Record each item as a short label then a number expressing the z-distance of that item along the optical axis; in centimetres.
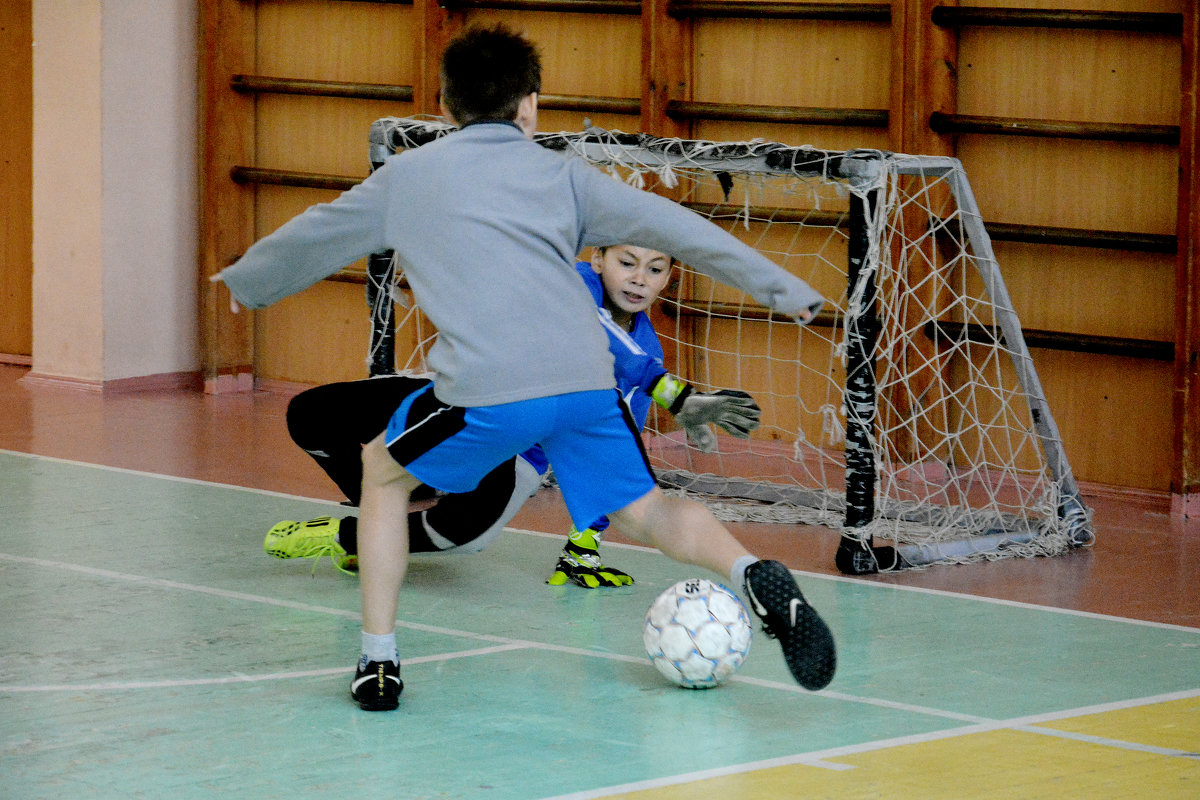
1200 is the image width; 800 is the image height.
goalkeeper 979
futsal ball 788
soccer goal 1107
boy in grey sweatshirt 717
